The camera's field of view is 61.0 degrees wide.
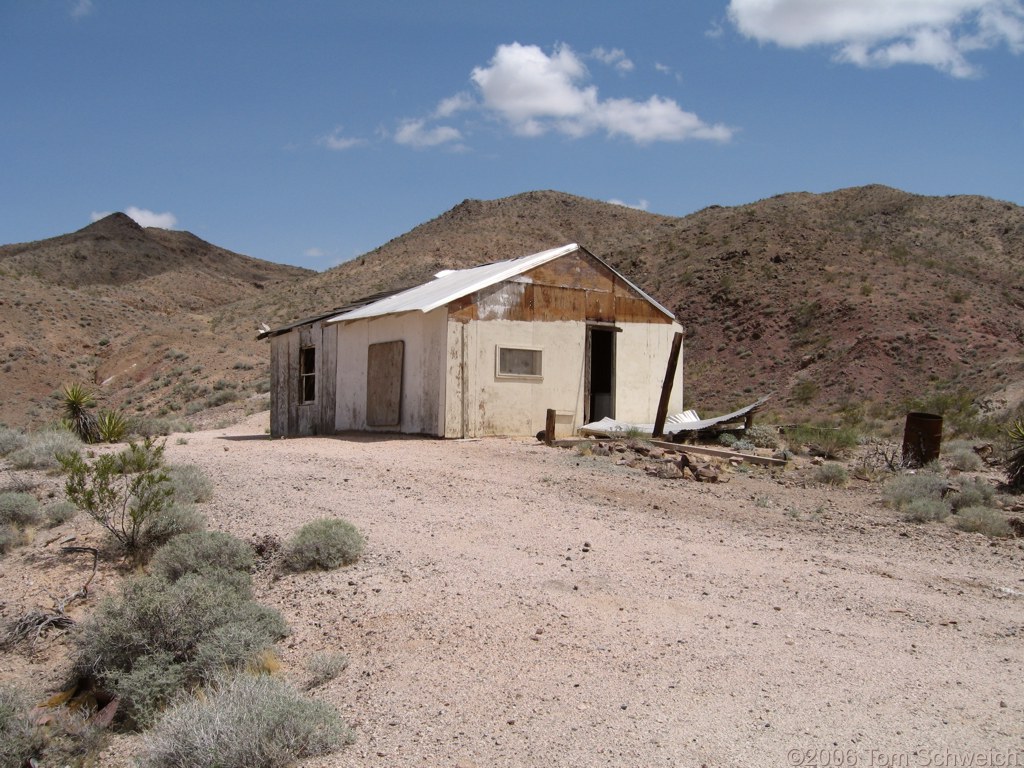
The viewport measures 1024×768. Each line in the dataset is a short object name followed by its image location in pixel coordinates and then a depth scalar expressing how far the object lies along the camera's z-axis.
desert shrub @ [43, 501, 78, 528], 10.29
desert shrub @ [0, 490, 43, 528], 10.05
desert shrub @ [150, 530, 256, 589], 7.86
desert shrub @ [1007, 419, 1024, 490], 12.60
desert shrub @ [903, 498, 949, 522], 10.42
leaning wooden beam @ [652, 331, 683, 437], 17.03
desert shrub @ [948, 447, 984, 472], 14.81
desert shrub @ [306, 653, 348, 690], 5.70
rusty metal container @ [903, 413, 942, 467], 14.41
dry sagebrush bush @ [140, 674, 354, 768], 4.45
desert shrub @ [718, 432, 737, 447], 16.55
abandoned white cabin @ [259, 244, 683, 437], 17.06
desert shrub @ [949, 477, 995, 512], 11.21
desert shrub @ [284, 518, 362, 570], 7.75
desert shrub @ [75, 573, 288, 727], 5.98
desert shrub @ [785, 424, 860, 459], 16.00
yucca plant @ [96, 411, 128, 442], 19.09
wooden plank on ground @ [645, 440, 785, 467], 14.24
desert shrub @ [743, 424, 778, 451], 17.11
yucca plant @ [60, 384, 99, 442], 19.22
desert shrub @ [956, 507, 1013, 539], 9.70
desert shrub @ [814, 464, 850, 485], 12.88
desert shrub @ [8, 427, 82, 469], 13.64
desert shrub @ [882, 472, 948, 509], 11.27
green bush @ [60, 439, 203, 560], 8.97
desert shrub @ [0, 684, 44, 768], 5.43
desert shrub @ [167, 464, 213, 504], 10.37
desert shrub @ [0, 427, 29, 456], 16.07
